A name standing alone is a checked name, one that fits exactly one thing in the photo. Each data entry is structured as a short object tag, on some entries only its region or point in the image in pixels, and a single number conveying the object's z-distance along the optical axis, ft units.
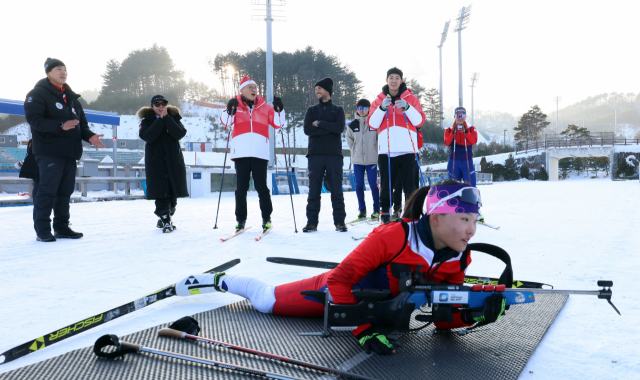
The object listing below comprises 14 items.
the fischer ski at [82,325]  5.07
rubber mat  4.71
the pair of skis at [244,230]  14.48
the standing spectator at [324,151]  16.71
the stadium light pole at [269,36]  54.29
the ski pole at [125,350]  4.89
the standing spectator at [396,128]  14.62
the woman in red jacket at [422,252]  5.36
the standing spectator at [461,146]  20.26
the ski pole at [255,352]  4.66
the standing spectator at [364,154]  20.52
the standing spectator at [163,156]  16.42
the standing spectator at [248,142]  16.06
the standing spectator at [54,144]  13.92
